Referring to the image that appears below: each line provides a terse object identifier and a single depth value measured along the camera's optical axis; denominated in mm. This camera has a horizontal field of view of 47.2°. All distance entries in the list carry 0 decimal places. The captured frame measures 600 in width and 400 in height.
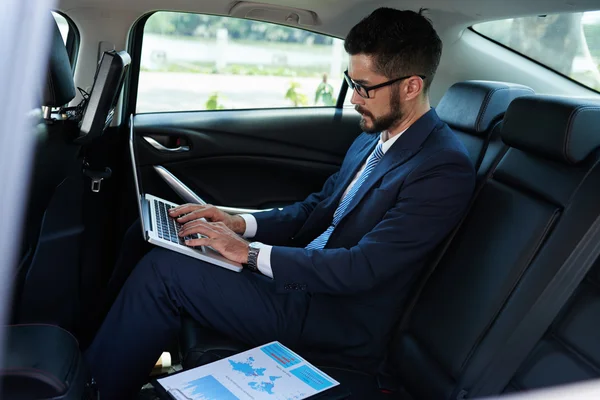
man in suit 1671
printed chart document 1312
